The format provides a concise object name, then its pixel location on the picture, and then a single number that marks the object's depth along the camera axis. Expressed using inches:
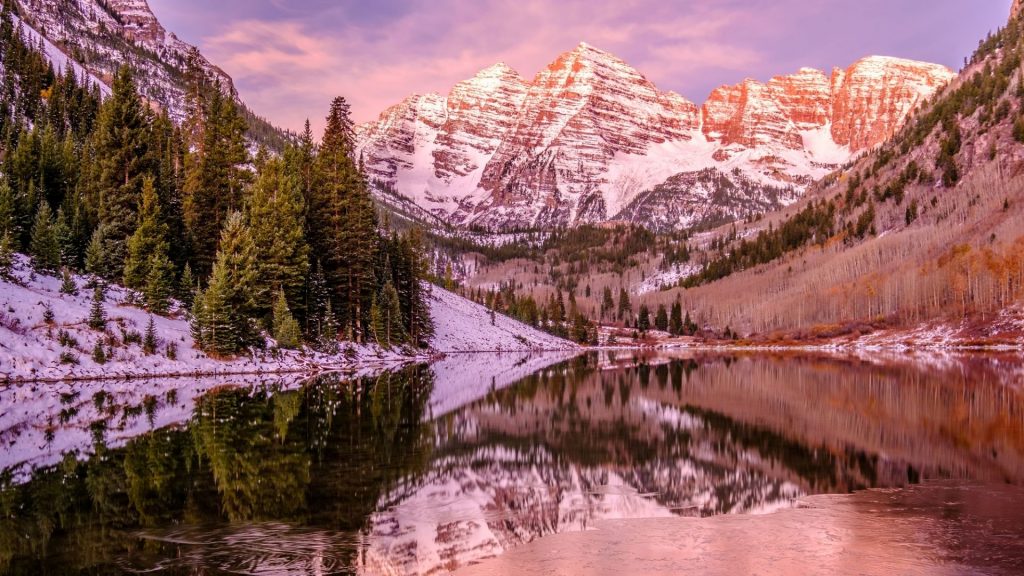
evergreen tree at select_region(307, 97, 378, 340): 3046.3
